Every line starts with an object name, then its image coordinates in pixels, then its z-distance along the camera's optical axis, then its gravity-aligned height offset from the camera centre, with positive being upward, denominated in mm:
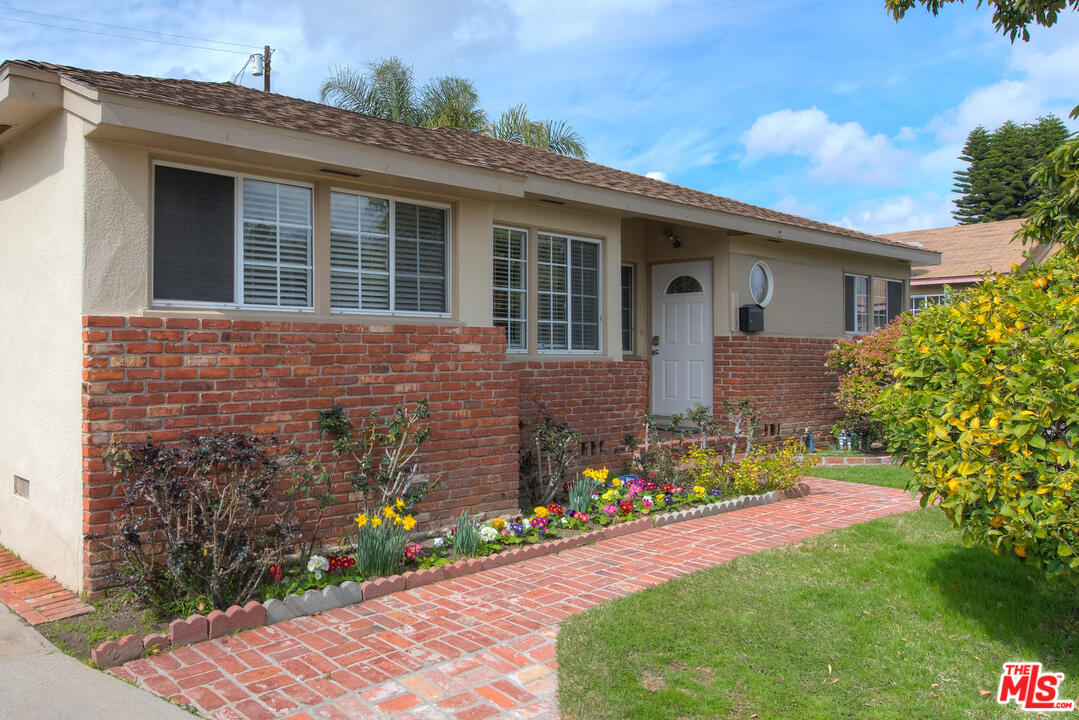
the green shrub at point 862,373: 11438 -59
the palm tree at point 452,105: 20953 +7133
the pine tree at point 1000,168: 36562 +9714
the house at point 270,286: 5102 +671
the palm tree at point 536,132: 20188 +6176
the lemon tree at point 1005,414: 3646 -224
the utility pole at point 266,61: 20578 +8130
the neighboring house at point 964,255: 19031 +2926
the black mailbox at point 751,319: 11086 +717
